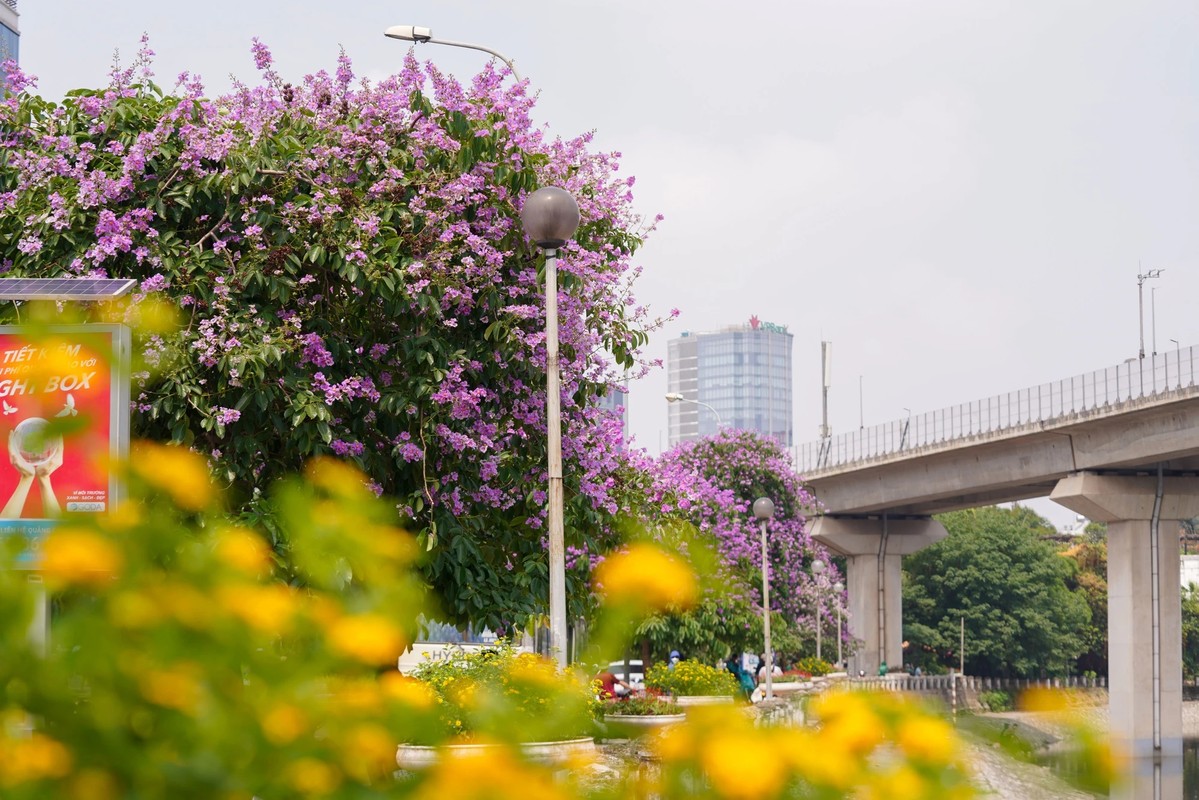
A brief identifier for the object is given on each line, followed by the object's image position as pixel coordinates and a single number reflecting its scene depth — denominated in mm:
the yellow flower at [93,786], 4842
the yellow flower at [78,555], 5356
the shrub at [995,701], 86405
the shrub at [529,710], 4863
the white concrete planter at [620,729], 6254
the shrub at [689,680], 39828
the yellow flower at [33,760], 4802
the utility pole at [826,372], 108695
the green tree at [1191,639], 115219
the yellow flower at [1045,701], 6145
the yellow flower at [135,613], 5093
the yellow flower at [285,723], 4990
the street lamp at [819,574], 73358
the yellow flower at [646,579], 6003
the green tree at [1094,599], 116964
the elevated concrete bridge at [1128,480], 56139
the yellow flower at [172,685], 5002
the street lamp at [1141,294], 83906
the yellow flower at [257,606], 5162
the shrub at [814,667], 87333
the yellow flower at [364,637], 5177
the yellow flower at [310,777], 4978
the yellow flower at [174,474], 5948
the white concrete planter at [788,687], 66453
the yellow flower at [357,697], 5280
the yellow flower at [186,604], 5105
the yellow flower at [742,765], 4618
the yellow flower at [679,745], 4919
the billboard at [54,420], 5655
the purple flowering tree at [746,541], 49248
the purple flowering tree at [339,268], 28788
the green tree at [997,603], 108879
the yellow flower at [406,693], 5429
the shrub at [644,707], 34652
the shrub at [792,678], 75802
